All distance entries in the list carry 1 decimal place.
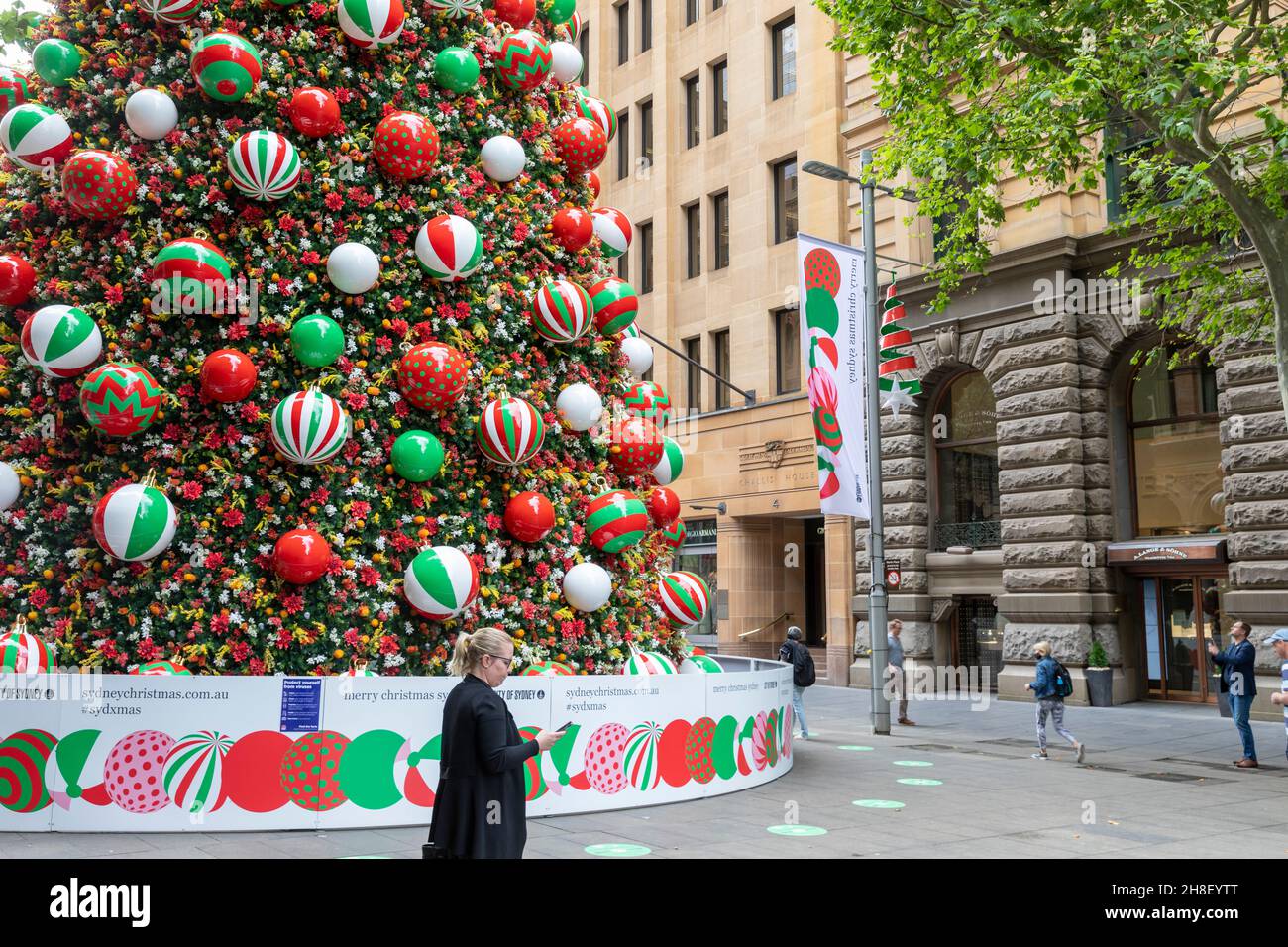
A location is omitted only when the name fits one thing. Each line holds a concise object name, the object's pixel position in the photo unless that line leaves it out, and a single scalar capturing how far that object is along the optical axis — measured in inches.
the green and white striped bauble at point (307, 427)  405.1
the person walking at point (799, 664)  661.9
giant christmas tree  414.6
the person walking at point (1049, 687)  590.9
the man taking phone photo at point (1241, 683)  566.3
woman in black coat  214.4
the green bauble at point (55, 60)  441.1
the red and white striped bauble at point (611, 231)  548.4
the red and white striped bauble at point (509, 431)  445.7
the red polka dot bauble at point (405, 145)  444.1
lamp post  714.2
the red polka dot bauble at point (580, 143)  519.8
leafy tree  509.7
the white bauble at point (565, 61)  529.0
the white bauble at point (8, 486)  414.6
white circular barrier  375.9
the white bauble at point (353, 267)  431.2
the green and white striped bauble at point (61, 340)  404.2
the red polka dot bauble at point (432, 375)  431.8
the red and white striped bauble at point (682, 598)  533.3
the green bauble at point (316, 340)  423.5
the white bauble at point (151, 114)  432.1
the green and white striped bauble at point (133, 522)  388.8
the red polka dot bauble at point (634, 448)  513.3
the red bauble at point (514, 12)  512.4
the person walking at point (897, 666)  772.6
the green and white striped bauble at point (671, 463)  571.5
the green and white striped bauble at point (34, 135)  426.0
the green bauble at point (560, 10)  549.0
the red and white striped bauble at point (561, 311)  478.0
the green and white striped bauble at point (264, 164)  420.8
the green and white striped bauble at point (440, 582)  415.2
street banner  690.2
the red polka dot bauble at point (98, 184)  418.0
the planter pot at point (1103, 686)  839.1
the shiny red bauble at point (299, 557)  405.7
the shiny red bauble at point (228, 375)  411.8
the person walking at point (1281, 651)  361.7
